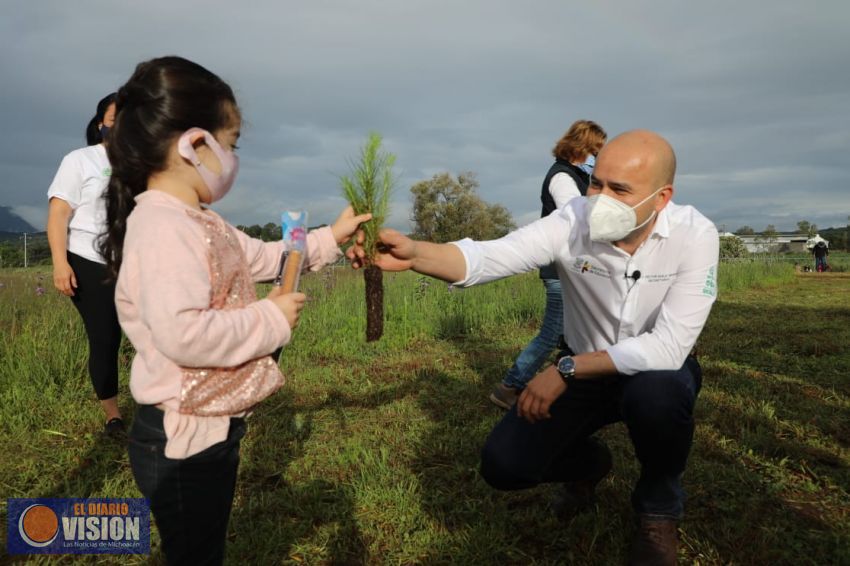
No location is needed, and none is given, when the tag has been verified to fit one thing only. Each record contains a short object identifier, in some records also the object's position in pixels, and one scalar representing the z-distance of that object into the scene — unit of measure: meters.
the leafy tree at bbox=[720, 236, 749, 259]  32.72
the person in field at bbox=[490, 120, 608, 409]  4.03
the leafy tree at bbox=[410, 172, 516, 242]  33.53
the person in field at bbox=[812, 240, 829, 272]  24.52
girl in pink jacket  1.47
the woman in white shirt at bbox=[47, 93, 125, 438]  3.14
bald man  2.31
